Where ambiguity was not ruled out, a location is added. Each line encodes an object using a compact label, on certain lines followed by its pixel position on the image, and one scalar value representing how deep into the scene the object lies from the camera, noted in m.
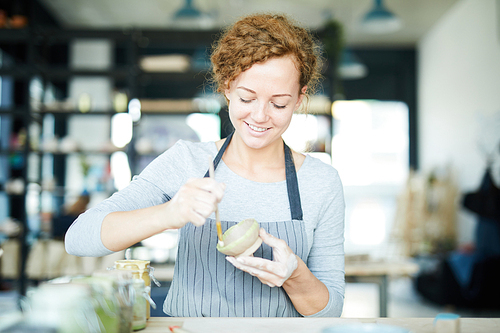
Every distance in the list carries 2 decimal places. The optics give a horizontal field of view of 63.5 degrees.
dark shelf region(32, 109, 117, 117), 4.36
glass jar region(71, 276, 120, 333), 0.72
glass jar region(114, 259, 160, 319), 0.98
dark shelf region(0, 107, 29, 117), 4.31
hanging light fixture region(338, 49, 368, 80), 4.95
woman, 1.18
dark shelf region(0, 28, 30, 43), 4.30
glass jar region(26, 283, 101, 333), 0.66
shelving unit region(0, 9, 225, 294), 4.29
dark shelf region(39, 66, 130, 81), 4.36
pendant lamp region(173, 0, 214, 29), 4.10
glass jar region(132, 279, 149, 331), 0.89
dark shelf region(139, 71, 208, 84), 4.36
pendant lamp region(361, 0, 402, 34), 4.11
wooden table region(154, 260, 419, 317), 2.68
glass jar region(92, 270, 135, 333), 0.77
